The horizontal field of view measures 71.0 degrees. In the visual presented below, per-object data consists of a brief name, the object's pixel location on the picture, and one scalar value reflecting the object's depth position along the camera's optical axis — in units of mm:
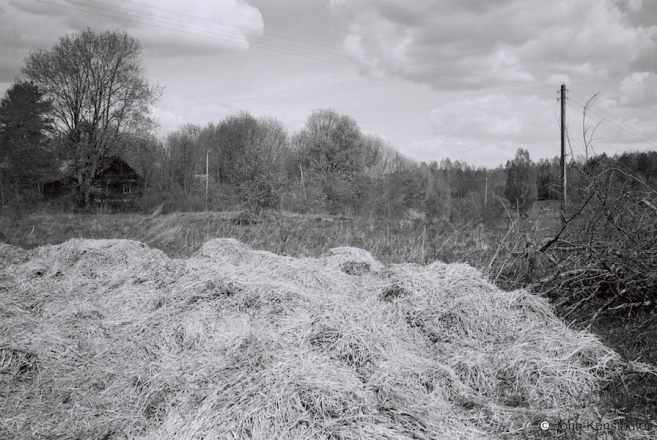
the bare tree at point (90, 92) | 27891
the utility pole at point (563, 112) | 19228
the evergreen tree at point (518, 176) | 48656
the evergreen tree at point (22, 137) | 25844
